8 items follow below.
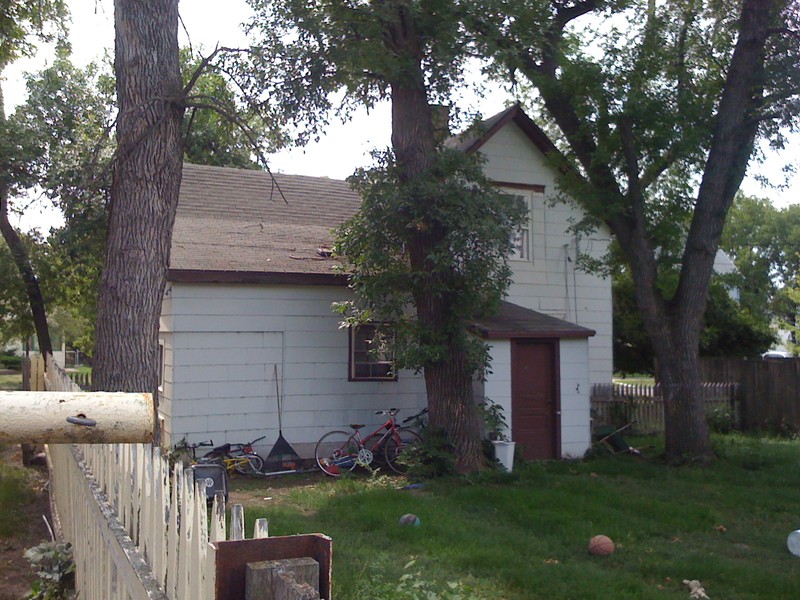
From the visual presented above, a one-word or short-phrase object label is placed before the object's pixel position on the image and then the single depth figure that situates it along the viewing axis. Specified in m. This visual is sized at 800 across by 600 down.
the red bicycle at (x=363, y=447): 13.35
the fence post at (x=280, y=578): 2.15
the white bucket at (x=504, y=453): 12.89
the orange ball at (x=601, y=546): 8.05
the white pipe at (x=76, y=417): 2.55
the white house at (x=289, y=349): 13.44
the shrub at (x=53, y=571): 5.86
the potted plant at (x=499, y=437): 12.75
